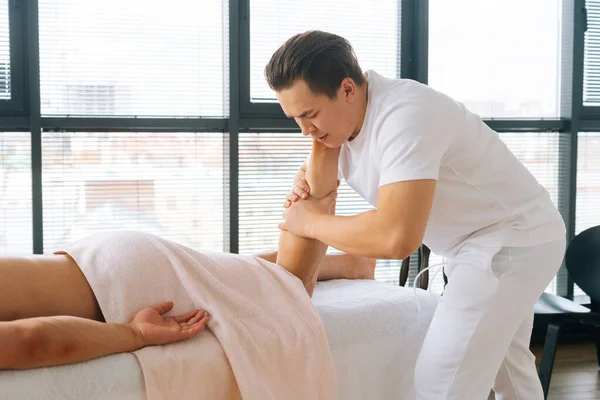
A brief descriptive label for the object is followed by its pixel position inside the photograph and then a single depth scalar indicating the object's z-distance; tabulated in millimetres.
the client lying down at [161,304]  1687
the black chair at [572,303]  2766
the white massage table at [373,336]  2002
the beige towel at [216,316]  1719
